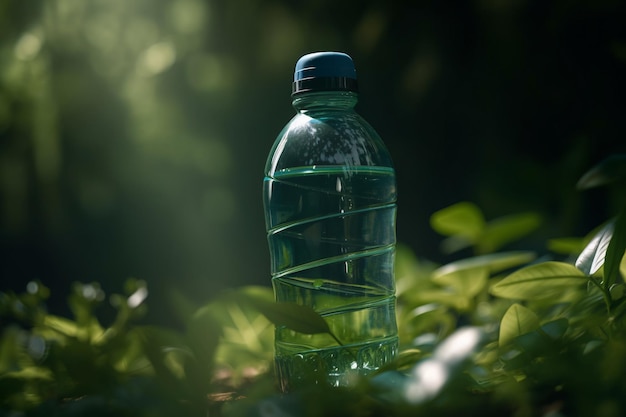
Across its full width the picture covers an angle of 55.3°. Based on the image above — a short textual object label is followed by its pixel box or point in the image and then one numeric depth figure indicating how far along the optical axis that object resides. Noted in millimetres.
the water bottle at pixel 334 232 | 751
